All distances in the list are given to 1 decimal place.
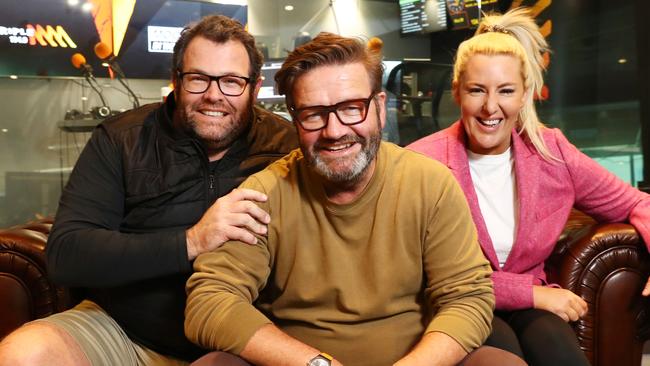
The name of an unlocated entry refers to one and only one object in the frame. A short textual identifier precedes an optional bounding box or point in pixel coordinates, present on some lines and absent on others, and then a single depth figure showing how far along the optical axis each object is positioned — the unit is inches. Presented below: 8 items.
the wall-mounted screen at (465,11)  209.3
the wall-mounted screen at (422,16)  218.2
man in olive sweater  59.7
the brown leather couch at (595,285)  78.8
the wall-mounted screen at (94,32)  178.9
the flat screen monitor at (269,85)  178.7
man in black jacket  66.4
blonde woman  77.0
